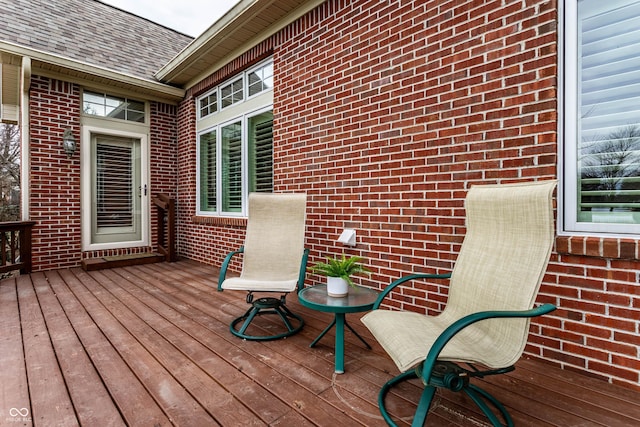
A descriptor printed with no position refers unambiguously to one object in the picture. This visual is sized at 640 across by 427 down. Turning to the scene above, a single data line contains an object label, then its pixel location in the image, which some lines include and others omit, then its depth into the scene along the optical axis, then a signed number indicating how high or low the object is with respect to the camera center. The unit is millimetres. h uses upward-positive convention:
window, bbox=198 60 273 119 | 4230 +1767
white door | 5152 +308
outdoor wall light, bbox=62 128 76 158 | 4734 +1024
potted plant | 2049 -401
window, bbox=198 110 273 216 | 4242 +707
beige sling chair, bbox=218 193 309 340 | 2754 -305
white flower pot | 2053 -480
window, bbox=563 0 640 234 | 1806 +541
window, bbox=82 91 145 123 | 5086 +1718
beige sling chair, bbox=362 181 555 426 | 1286 -425
